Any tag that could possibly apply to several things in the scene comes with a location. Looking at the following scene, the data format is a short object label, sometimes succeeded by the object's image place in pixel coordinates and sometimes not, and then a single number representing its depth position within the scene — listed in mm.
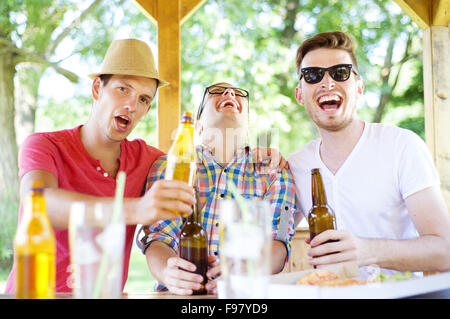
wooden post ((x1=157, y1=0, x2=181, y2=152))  3061
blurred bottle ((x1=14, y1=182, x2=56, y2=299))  1030
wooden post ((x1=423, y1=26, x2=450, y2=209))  3210
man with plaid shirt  1985
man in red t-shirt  2031
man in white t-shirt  2109
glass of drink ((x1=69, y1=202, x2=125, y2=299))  958
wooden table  1392
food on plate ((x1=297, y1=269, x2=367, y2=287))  1202
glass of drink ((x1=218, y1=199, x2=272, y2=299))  981
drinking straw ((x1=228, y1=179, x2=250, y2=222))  990
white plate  1090
